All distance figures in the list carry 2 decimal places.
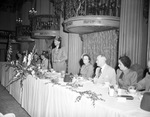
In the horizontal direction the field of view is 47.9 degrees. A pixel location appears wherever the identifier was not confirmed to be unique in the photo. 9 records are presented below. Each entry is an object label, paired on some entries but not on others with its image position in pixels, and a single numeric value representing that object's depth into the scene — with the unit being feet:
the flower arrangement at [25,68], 13.70
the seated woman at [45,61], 25.44
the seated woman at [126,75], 11.86
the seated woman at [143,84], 11.35
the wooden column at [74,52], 28.92
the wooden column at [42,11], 42.63
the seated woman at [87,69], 15.53
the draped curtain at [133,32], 17.90
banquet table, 6.15
